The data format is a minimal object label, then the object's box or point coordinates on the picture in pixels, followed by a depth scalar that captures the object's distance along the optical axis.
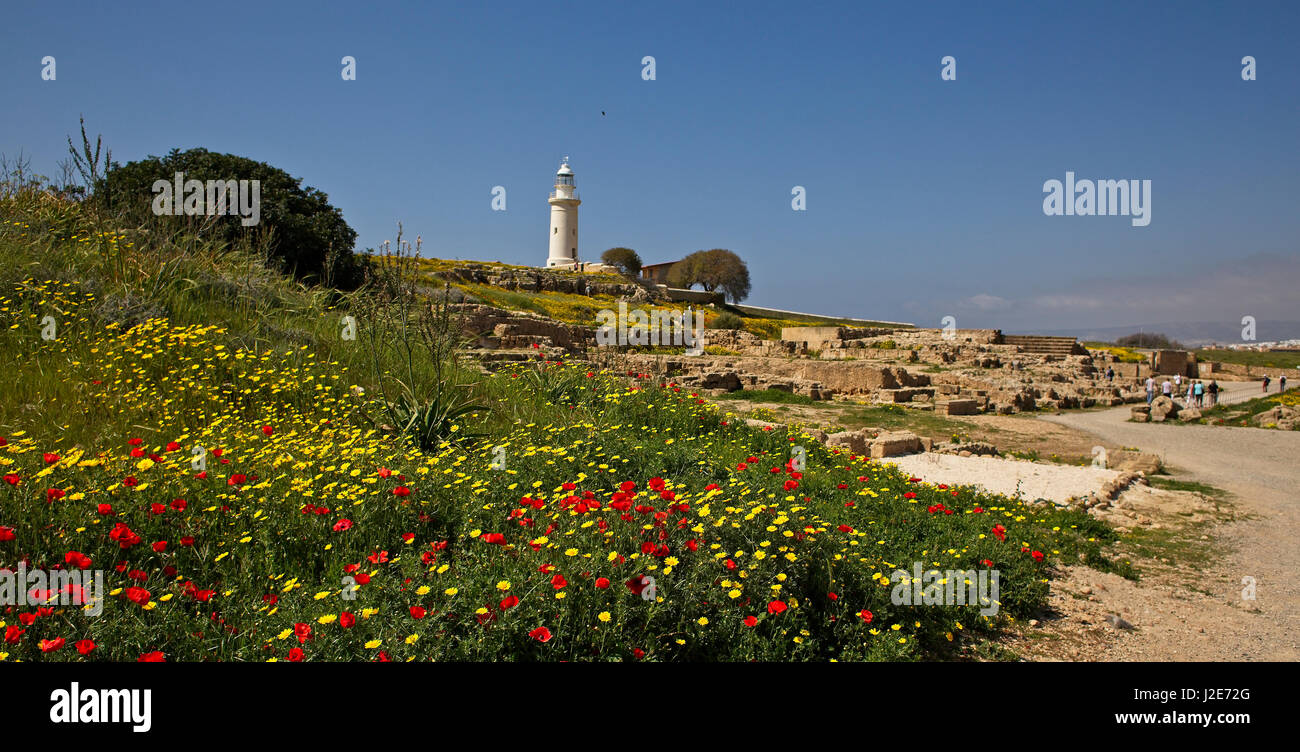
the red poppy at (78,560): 2.94
